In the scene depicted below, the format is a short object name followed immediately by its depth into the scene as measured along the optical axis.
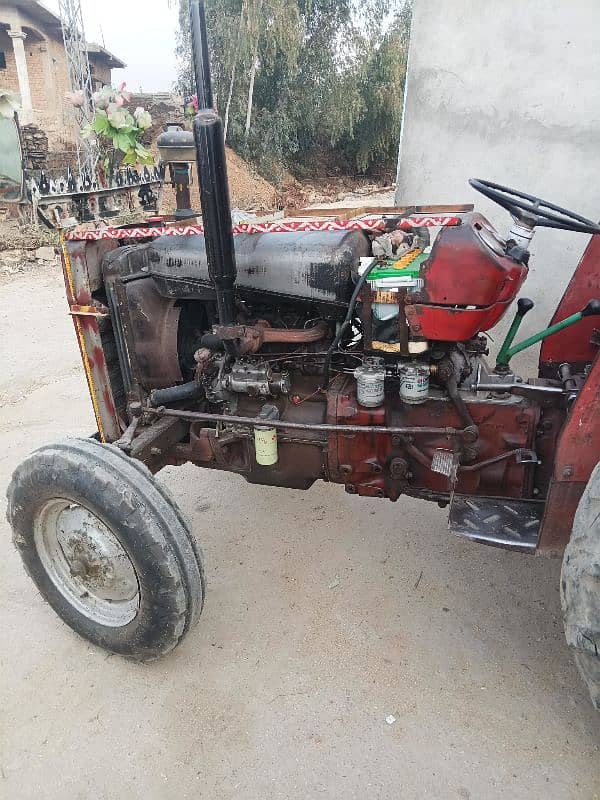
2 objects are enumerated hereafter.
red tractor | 2.02
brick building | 17.36
